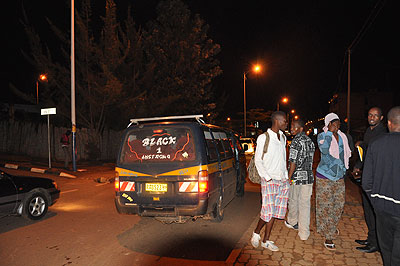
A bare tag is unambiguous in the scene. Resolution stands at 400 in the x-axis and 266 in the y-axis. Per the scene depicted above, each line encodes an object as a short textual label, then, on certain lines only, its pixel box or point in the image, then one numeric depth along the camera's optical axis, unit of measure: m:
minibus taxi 5.09
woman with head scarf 4.68
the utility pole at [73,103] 13.65
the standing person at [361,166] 4.59
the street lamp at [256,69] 25.03
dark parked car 5.89
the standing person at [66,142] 14.35
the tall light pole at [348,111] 21.86
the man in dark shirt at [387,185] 2.92
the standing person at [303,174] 4.89
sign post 13.45
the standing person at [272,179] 4.54
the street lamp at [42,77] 17.07
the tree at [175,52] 22.08
